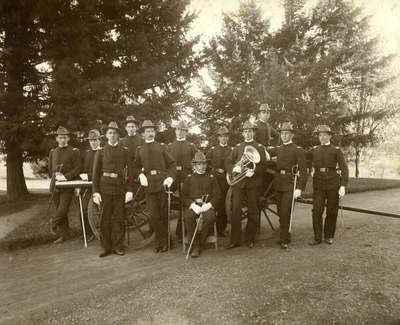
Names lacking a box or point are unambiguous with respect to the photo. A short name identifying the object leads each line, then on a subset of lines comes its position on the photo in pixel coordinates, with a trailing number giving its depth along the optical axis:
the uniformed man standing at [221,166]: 7.93
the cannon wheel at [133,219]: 7.36
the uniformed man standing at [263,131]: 8.04
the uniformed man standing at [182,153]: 7.98
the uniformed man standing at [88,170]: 7.88
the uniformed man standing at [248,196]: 6.94
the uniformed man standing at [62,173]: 7.69
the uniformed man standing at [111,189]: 6.66
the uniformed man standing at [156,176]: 6.82
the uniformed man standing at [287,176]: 6.88
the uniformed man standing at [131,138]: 7.83
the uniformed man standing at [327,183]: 7.01
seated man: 6.64
